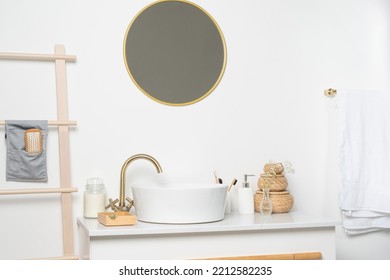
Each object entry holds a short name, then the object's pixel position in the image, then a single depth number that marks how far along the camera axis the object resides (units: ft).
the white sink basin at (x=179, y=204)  6.36
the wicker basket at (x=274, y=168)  7.59
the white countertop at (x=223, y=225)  5.98
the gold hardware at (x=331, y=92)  8.30
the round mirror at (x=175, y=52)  7.66
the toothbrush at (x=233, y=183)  7.61
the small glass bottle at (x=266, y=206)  7.13
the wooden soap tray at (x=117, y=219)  6.19
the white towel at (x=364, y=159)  8.10
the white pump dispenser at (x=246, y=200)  7.43
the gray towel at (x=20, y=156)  6.95
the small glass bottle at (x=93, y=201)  7.02
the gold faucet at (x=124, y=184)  7.03
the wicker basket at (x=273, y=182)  7.52
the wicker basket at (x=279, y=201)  7.45
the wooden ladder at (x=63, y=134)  7.07
